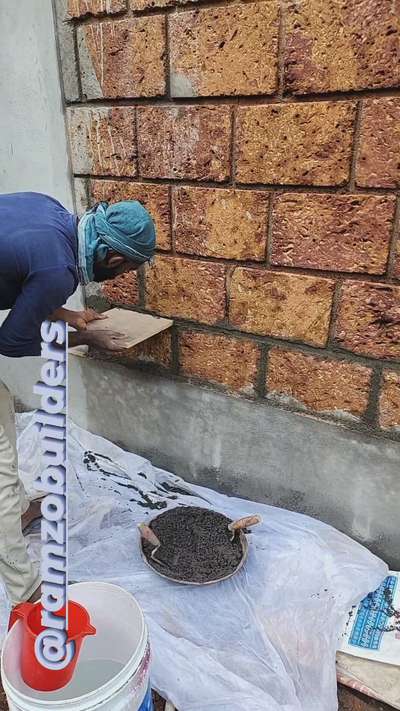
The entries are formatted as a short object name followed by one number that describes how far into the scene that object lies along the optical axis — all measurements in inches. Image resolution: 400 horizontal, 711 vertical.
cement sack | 67.6
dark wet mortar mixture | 77.0
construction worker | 62.7
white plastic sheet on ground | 63.2
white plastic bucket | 42.4
